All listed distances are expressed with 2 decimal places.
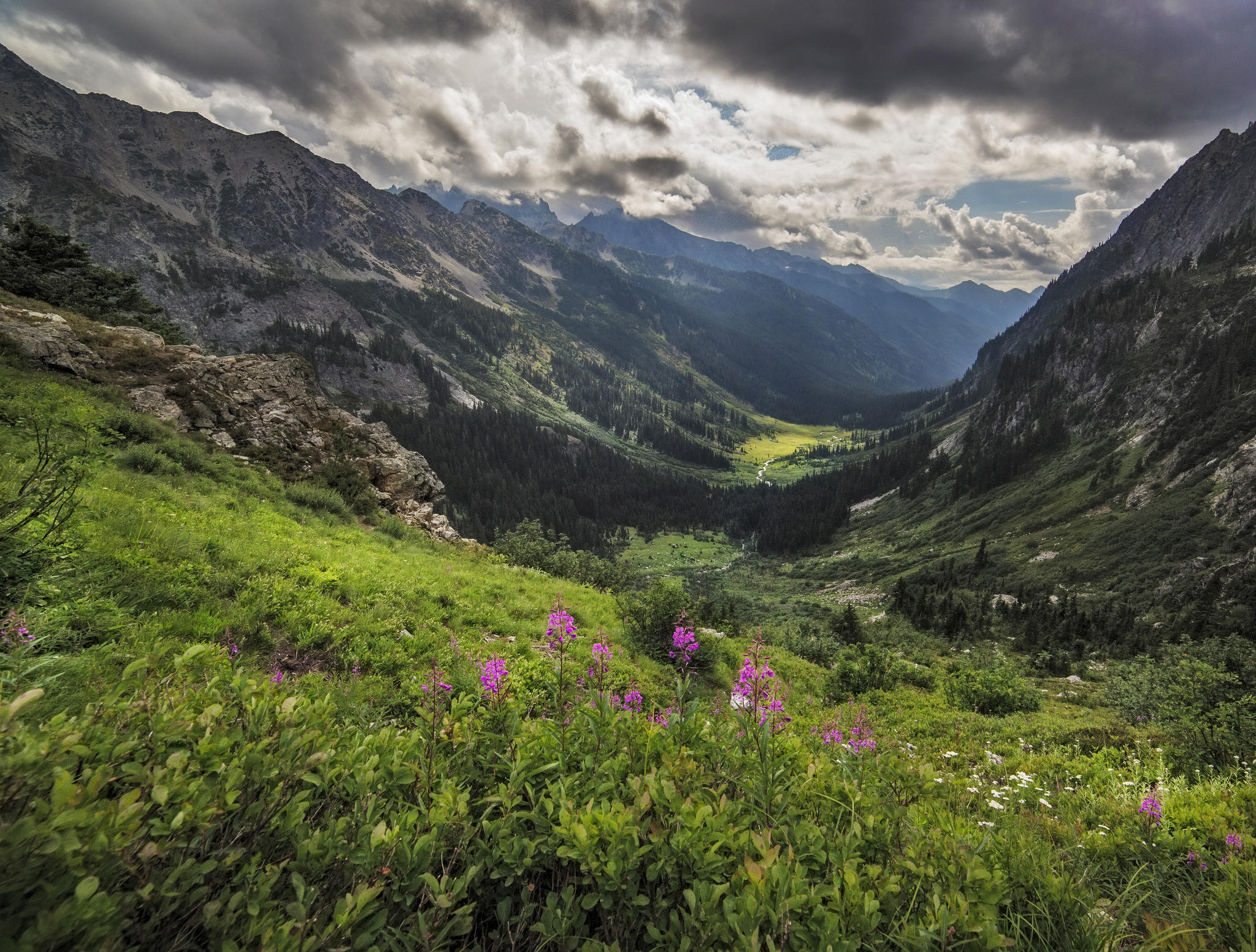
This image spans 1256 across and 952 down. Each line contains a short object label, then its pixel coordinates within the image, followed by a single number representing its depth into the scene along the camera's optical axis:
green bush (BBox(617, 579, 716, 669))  12.42
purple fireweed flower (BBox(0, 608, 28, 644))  3.24
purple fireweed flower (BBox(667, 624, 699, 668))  4.50
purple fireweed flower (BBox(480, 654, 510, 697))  3.57
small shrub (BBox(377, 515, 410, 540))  17.75
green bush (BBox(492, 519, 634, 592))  23.89
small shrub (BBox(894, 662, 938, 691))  16.36
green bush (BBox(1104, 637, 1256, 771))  7.97
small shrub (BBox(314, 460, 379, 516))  18.67
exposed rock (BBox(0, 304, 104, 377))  15.30
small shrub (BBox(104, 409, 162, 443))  14.09
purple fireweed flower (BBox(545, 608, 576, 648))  3.88
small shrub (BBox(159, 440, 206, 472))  14.34
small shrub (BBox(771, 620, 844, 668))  21.31
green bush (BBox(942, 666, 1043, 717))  14.55
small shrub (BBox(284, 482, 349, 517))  16.33
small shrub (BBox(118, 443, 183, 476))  12.77
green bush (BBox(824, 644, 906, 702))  14.77
